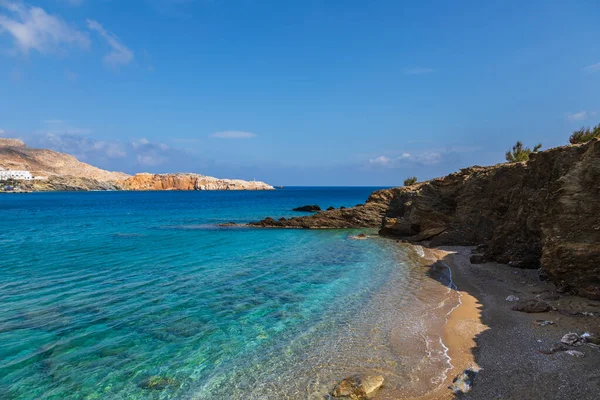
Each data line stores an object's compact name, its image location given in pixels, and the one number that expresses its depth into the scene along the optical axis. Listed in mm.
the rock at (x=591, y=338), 8852
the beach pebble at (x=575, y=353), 8305
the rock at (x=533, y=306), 11641
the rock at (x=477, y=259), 20172
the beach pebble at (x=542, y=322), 10524
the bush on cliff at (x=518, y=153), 33622
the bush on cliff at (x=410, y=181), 62425
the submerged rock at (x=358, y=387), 7548
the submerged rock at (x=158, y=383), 8117
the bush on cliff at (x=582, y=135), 21938
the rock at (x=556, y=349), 8727
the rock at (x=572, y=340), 8984
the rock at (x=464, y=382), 7555
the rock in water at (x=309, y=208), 69056
